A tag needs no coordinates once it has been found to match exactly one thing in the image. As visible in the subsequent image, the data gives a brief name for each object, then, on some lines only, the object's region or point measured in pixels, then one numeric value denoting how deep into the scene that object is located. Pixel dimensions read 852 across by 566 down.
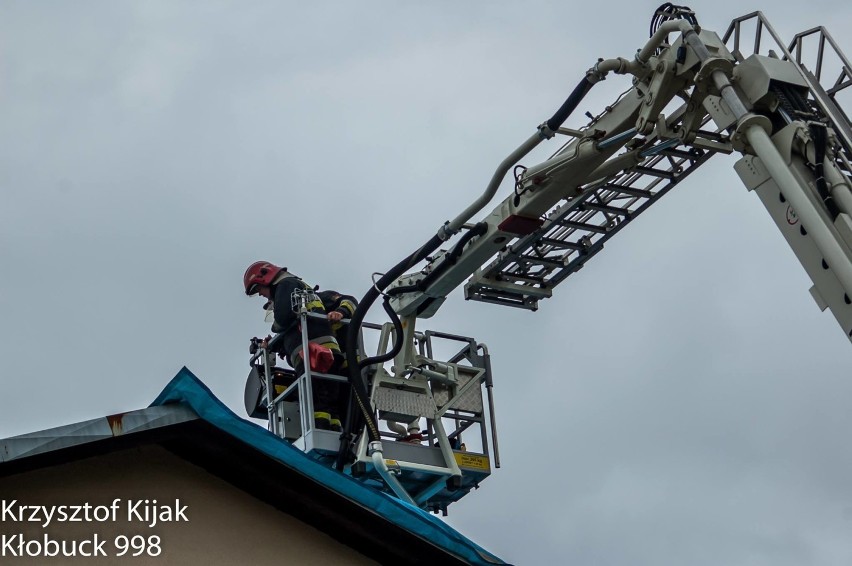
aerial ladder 17.53
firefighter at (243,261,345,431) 24.78
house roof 11.35
